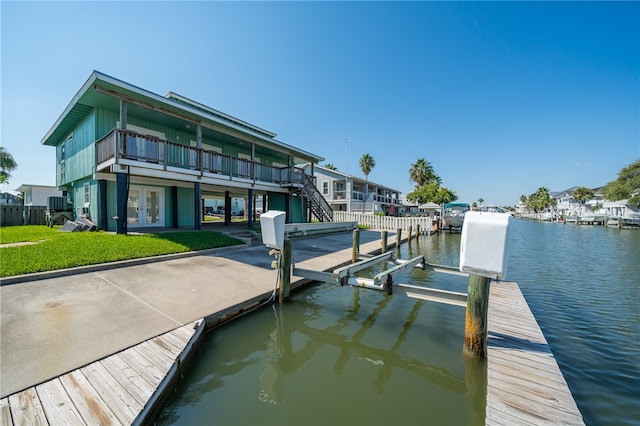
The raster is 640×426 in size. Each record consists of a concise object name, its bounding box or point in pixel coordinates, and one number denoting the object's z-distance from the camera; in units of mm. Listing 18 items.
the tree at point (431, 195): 43200
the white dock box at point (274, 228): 5160
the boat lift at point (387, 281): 4164
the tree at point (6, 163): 34238
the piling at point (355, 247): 9062
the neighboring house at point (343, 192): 28672
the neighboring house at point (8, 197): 38303
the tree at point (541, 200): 76344
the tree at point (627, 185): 37219
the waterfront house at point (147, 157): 9273
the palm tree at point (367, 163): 46969
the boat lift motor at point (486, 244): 2908
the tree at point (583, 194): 57188
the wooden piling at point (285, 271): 5613
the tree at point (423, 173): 52125
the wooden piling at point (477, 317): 3363
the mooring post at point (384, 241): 10773
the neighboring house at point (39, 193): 22969
